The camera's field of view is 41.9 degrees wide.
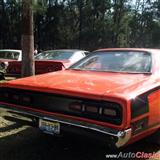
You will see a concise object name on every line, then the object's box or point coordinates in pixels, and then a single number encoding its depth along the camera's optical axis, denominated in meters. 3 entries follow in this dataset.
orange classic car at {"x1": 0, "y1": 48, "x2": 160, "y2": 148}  2.28
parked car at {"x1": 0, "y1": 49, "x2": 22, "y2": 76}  8.69
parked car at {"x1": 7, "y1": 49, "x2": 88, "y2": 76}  6.55
